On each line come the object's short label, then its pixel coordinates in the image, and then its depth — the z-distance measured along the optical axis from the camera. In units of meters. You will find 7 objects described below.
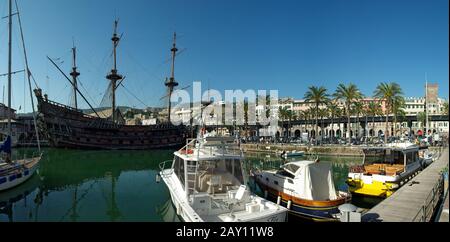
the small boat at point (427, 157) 34.32
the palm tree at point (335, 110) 78.78
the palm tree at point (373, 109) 85.94
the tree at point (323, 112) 87.56
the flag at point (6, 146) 24.60
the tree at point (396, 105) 59.55
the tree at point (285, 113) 95.56
